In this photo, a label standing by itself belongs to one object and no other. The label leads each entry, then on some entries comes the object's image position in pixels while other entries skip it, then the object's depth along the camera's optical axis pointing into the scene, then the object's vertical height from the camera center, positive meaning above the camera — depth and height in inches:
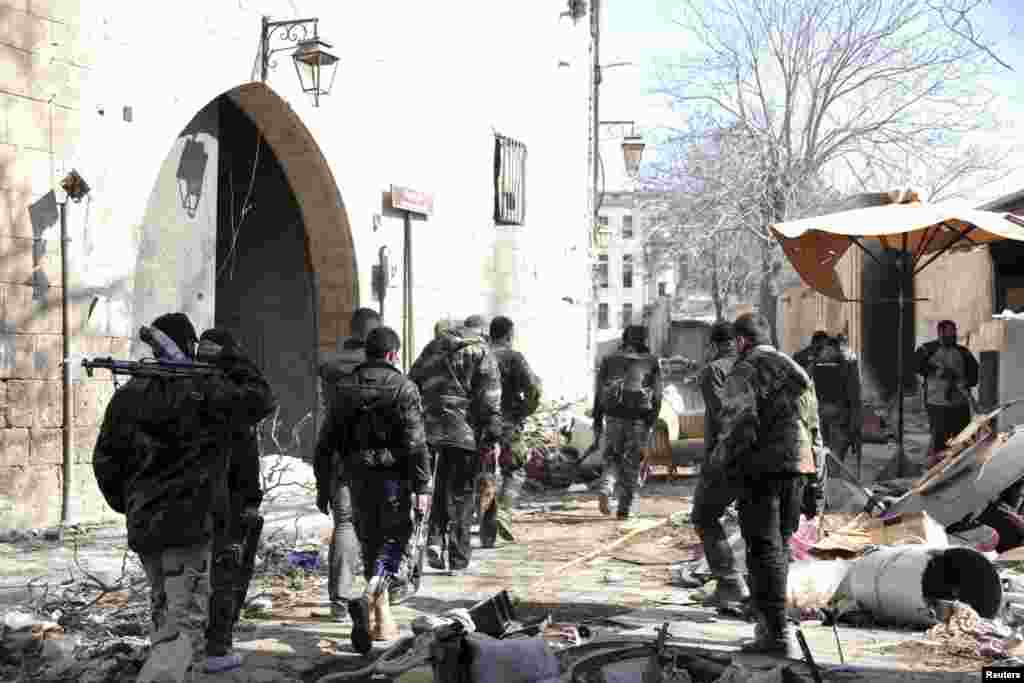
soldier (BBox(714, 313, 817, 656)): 251.8 -30.8
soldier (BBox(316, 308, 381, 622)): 275.9 -50.0
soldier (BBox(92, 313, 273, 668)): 197.8 -27.1
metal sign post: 631.2 +9.6
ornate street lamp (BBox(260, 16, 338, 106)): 510.0 +89.2
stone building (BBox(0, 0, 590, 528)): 413.1 +44.0
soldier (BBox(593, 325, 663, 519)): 444.5 -35.9
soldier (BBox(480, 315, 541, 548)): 415.8 -29.8
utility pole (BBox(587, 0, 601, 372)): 990.8 +117.6
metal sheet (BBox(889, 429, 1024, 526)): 376.5 -53.0
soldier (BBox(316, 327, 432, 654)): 262.5 -30.8
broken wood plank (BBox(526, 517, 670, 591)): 340.2 -72.0
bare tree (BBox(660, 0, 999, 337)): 1328.7 +159.7
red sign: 619.2 +42.9
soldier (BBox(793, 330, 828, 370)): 541.3 -21.9
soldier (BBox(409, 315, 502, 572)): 351.9 -32.3
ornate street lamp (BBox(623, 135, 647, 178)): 1034.7 +108.7
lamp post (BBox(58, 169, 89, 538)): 417.4 -11.0
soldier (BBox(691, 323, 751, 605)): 278.2 -50.6
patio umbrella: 460.1 +22.5
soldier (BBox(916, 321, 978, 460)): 562.3 -36.0
